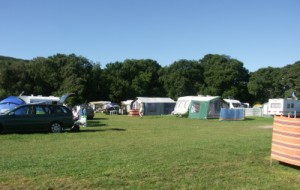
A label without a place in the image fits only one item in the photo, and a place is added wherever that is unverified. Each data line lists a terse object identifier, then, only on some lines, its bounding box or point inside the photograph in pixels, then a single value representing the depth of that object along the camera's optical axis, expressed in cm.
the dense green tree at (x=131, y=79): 7425
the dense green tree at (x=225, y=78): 7244
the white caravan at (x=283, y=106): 3919
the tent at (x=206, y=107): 3569
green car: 1614
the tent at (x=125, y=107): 5628
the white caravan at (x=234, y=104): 5084
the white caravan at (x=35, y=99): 2778
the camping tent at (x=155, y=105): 4762
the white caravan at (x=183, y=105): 3903
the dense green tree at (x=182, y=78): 7331
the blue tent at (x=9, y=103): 2466
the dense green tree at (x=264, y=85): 7444
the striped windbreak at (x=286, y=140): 820
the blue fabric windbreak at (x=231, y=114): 3262
